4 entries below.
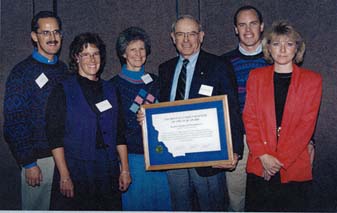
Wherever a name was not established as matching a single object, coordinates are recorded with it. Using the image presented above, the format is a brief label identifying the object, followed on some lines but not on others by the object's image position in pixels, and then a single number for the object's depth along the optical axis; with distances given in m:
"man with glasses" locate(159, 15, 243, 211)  2.46
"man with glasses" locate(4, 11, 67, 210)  2.57
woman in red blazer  2.26
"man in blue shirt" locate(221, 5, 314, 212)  2.54
